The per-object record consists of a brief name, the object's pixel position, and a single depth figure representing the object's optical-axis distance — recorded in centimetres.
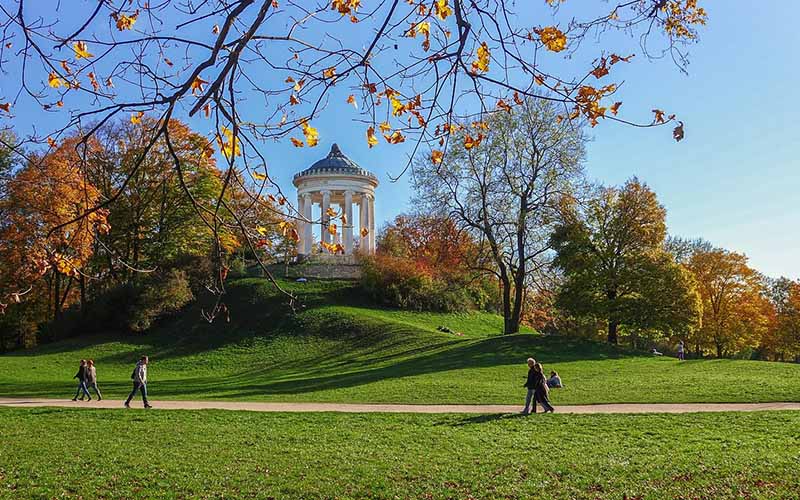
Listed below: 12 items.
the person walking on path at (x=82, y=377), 1962
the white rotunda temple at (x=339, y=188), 4909
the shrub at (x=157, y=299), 3834
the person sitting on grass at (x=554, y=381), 1941
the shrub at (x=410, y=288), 4222
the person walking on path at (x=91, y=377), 1980
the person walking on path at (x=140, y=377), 1759
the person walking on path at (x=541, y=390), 1590
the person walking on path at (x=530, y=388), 1589
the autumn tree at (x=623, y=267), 3050
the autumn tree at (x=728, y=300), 4138
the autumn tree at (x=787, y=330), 4597
